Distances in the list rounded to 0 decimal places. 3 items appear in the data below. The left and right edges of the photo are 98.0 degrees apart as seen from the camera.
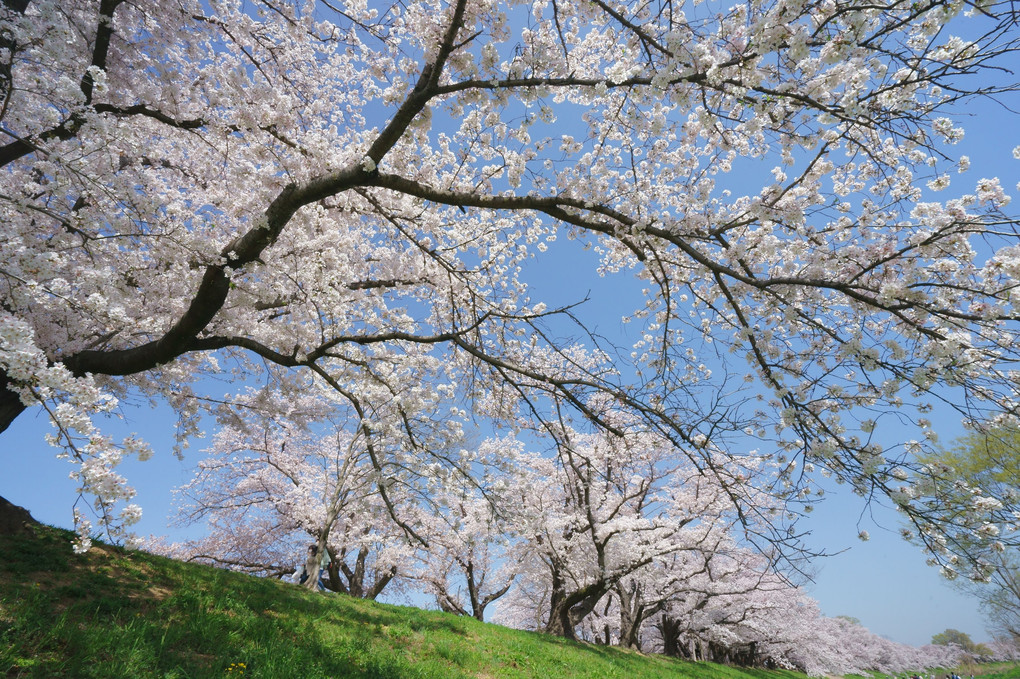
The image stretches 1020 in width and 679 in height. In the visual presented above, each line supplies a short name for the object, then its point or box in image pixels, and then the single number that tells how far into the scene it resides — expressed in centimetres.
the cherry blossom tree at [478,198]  303
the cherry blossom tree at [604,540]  1238
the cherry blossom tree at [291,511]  1538
